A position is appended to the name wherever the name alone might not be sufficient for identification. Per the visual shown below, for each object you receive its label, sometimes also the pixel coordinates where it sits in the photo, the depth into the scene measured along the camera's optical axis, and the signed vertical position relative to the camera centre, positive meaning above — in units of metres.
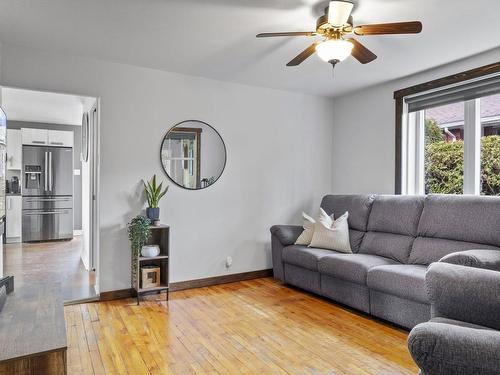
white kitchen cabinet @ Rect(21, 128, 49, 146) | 6.80 +0.89
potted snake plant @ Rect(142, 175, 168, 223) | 3.58 -0.14
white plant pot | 3.47 -0.67
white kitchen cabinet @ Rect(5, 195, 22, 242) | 6.64 -0.67
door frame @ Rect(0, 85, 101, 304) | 3.41 +0.10
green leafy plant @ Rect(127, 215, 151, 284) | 3.38 -0.48
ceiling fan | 2.16 +0.98
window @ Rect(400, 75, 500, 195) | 3.31 +0.47
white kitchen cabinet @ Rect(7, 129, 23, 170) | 6.71 +0.60
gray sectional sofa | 2.81 -0.63
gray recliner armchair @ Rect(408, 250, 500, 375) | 1.18 -0.54
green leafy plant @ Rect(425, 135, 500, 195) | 3.30 +0.20
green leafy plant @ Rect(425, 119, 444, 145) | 3.81 +0.58
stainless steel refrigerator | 6.80 -0.21
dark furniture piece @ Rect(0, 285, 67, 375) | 1.32 -0.63
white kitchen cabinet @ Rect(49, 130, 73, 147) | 7.03 +0.89
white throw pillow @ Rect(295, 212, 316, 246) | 4.01 -0.57
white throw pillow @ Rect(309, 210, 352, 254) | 3.75 -0.54
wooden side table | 3.46 -0.80
